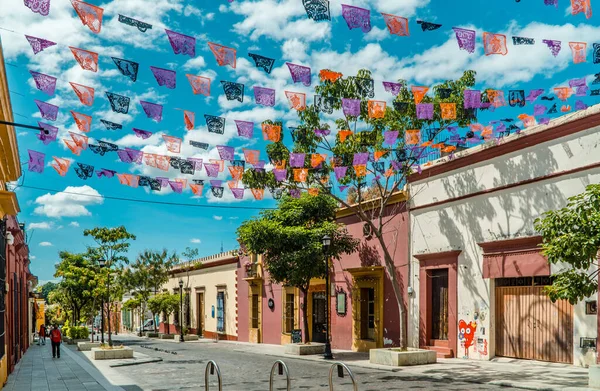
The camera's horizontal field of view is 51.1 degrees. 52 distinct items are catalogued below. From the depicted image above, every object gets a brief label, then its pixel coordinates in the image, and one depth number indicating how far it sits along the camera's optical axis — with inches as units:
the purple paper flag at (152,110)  538.9
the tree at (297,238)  957.8
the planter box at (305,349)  943.7
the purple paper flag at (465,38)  477.4
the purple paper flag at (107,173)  673.0
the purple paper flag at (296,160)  758.1
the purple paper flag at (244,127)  627.2
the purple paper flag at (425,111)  700.3
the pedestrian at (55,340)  1037.8
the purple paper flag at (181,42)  440.1
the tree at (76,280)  1461.6
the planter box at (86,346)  1208.5
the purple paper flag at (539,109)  632.9
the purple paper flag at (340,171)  754.8
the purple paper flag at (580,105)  634.9
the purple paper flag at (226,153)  683.4
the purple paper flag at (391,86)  606.1
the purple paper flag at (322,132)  757.3
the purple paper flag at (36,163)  606.9
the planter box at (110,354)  925.8
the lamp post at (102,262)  1002.1
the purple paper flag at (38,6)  380.2
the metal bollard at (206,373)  440.5
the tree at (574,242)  453.5
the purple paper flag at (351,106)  665.6
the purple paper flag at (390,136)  719.7
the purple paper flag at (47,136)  547.5
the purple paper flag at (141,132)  585.3
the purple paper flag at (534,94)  609.6
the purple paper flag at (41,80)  474.6
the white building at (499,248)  652.7
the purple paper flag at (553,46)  504.6
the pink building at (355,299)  938.1
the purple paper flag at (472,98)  646.5
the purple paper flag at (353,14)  432.1
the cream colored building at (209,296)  1579.7
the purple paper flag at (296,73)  534.1
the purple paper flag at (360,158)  734.5
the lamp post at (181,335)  1552.0
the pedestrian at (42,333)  1517.0
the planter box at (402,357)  708.7
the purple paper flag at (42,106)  522.9
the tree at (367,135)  732.7
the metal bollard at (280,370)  385.3
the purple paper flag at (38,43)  422.9
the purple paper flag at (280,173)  788.6
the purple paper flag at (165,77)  489.7
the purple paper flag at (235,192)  797.9
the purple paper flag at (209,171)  722.2
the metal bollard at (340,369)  355.3
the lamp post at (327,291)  855.7
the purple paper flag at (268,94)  565.3
